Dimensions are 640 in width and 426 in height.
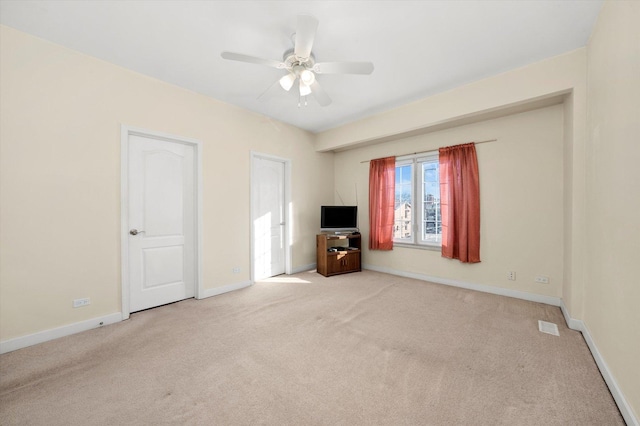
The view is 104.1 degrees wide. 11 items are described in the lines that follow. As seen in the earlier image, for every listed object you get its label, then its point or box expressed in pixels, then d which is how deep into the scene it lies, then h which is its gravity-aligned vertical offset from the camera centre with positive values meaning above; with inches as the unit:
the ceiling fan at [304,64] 73.2 +52.3
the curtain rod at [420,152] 140.6 +40.4
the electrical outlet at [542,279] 124.6 -34.1
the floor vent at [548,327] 95.0 -45.8
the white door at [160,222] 118.0 -5.2
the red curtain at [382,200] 182.9 +8.6
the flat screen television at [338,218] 189.9 -5.0
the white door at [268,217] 168.9 -3.8
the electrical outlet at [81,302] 98.2 -36.2
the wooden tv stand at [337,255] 180.4 -32.1
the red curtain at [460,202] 144.7 +5.6
